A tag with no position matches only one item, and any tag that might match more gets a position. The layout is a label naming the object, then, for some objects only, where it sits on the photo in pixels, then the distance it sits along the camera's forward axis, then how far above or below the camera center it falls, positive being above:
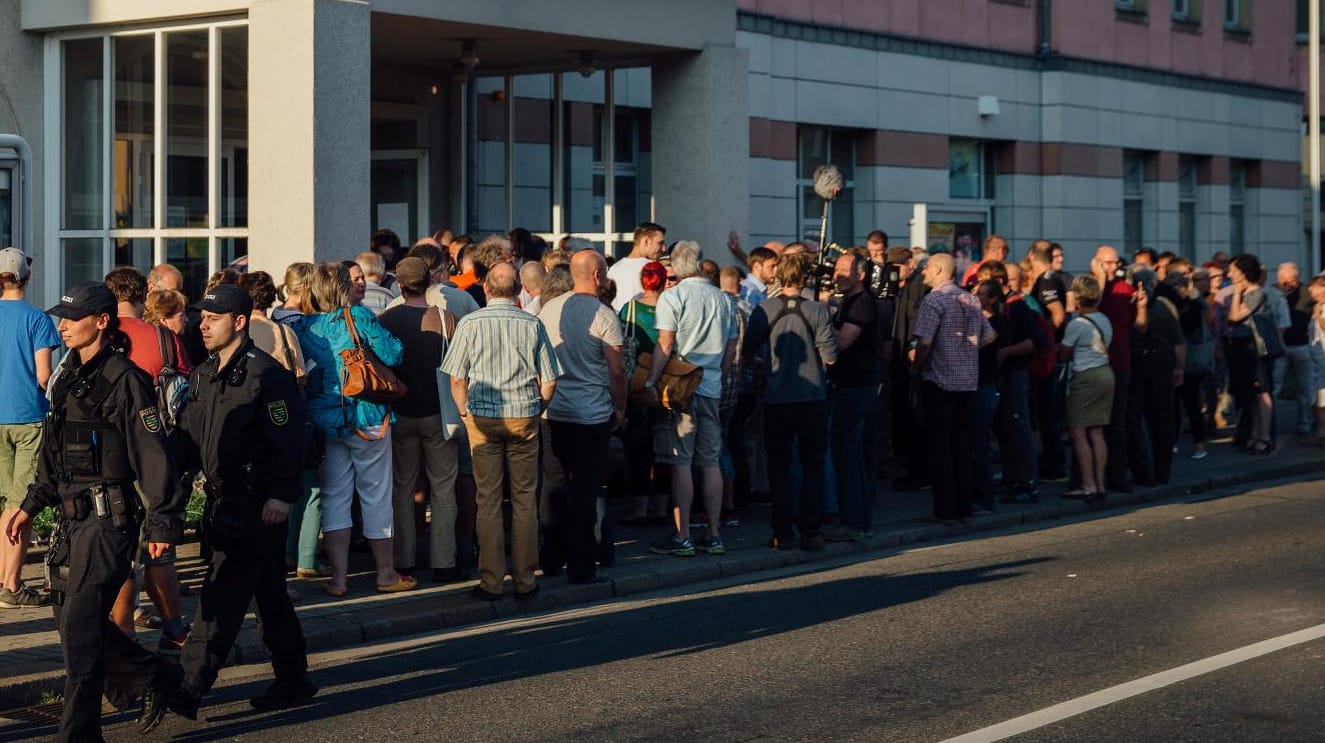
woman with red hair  11.98 -0.51
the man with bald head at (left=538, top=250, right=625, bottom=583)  10.73 -0.22
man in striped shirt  10.05 -0.23
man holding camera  12.22 -0.27
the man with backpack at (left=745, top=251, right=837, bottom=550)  11.81 -0.12
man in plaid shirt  13.22 -0.10
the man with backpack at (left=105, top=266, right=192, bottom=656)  8.20 -0.09
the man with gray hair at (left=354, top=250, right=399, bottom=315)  11.41 +0.50
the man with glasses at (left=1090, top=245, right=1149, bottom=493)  15.17 +0.19
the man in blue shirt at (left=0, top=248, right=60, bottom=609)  9.66 -0.14
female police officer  7.03 -0.53
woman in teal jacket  10.14 -0.40
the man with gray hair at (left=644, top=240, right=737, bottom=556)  11.69 -0.07
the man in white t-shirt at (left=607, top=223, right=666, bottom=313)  12.66 +0.73
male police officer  7.52 -0.53
